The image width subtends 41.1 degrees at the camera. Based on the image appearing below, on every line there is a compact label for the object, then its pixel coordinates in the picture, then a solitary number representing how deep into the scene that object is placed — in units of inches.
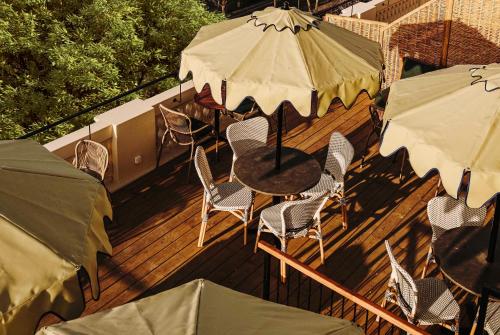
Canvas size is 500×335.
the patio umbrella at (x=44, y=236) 192.1
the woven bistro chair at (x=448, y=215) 300.5
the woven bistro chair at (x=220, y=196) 327.0
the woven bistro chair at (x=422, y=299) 257.6
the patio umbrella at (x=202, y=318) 164.4
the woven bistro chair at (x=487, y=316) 230.2
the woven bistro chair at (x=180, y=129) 390.3
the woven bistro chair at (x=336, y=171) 345.7
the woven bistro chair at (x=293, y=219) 298.2
